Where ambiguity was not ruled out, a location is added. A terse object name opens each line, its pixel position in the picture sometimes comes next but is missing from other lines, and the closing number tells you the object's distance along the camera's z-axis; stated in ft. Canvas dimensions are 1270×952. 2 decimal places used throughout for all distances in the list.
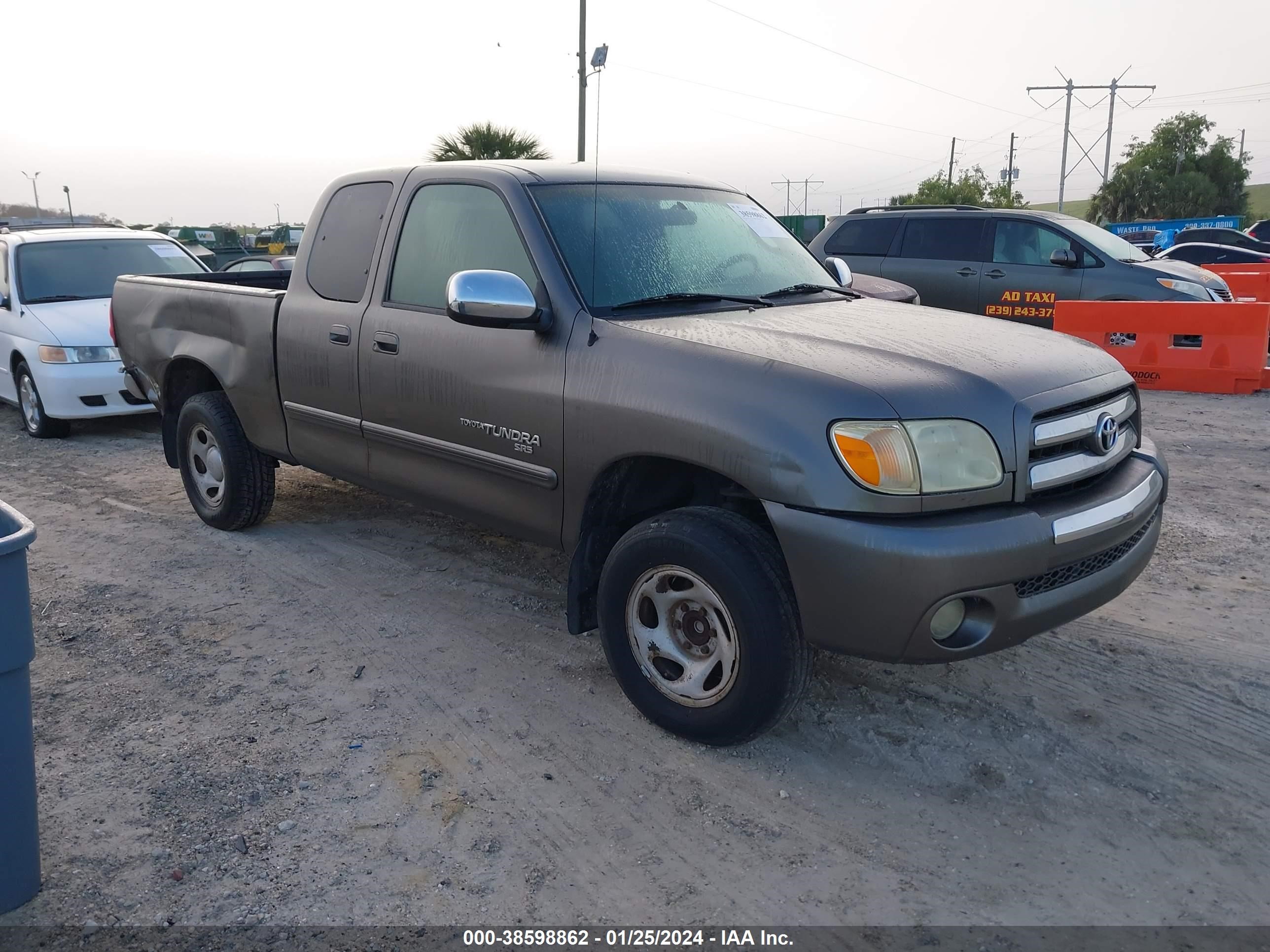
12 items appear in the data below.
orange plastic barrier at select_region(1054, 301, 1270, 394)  30.96
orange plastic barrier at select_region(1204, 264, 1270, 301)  45.32
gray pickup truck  9.47
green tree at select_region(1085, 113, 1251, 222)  183.93
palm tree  61.41
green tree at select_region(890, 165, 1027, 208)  158.10
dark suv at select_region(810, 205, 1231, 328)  34.71
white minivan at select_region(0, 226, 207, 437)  27.35
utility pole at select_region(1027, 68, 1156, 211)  170.19
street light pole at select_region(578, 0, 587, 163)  55.16
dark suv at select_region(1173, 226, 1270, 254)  76.69
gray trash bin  8.13
